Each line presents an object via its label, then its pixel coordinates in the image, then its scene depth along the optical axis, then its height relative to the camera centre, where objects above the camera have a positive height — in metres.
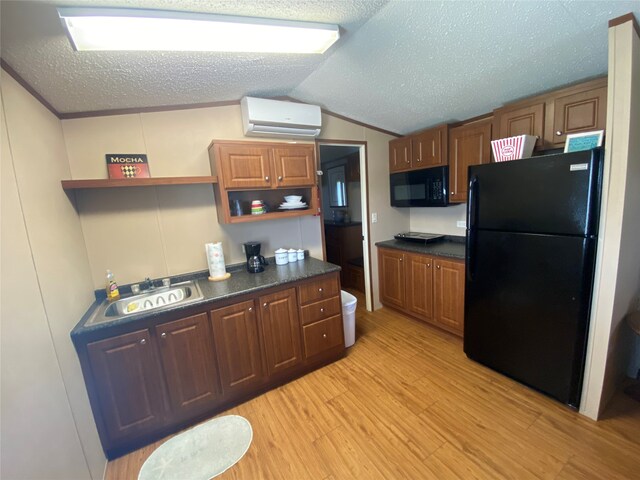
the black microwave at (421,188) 2.67 +0.09
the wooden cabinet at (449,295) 2.46 -0.99
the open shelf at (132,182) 1.64 +0.25
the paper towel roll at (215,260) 2.12 -0.39
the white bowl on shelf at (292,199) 2.39 +0.06
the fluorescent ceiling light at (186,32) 1.07 +0.87
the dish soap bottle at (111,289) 1.87 -0.50
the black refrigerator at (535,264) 1.53 -0.52
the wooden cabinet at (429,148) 2.61 +0.50
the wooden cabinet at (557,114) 1.67 +0.51
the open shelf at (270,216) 2.10 -0.07
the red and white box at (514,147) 1.84 +0.30
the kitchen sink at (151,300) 1.67 -0.60
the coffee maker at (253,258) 2.27 -0.43
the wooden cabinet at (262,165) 1.99 +0.35
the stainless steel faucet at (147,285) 2.02 -0.53
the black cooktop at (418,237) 2.93 -0.48
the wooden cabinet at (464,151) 2.31 +0.38
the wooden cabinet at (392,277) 3.04 -0.96
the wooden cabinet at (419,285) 2.73 -0.98
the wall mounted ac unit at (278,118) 2.16 +0.77
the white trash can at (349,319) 2.52 -1.15
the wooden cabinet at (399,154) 2.96 +0.51
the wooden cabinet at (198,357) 1.55 -1.00
